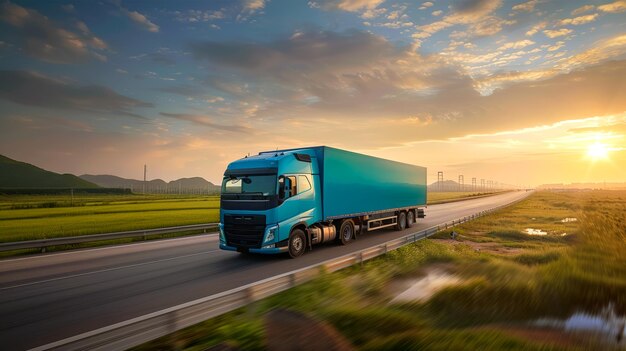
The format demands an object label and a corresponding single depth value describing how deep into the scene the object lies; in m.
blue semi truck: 11.02
